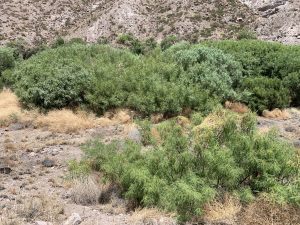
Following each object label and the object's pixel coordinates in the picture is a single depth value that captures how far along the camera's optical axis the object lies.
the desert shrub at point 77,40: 55.22
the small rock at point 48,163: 16.08
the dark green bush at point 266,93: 25.72
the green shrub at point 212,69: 24.00
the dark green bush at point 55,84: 23.03
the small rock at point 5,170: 15.15
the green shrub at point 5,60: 39.66
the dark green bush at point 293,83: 27.38
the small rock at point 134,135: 16.97
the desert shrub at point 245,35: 53.62
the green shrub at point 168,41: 53.25
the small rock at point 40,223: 10.41
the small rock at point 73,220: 10.50
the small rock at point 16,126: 21.73
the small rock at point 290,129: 21.97
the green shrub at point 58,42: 55.10
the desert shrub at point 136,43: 53.13
